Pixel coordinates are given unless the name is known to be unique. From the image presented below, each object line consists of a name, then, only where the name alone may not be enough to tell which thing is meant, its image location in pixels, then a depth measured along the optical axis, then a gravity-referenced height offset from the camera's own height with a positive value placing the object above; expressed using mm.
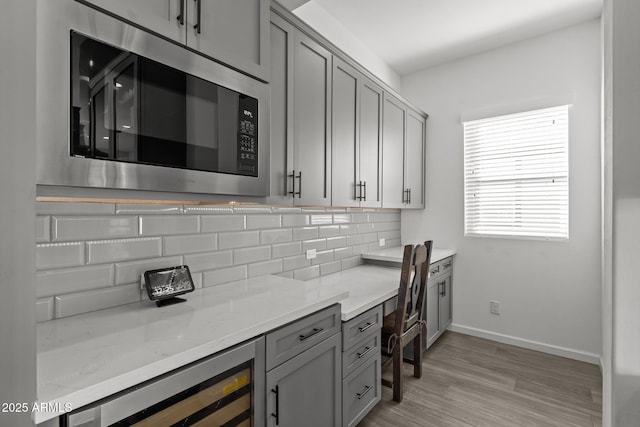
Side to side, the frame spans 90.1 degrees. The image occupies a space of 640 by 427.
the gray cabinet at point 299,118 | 1682 +549
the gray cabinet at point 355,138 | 2182 +563
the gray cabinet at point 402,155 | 2863 +572
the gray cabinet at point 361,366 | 1703 -881
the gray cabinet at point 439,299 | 2920 -845
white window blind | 2920 +372
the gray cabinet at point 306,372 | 1250 -700
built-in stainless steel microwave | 854 +336
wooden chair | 2084 -753
